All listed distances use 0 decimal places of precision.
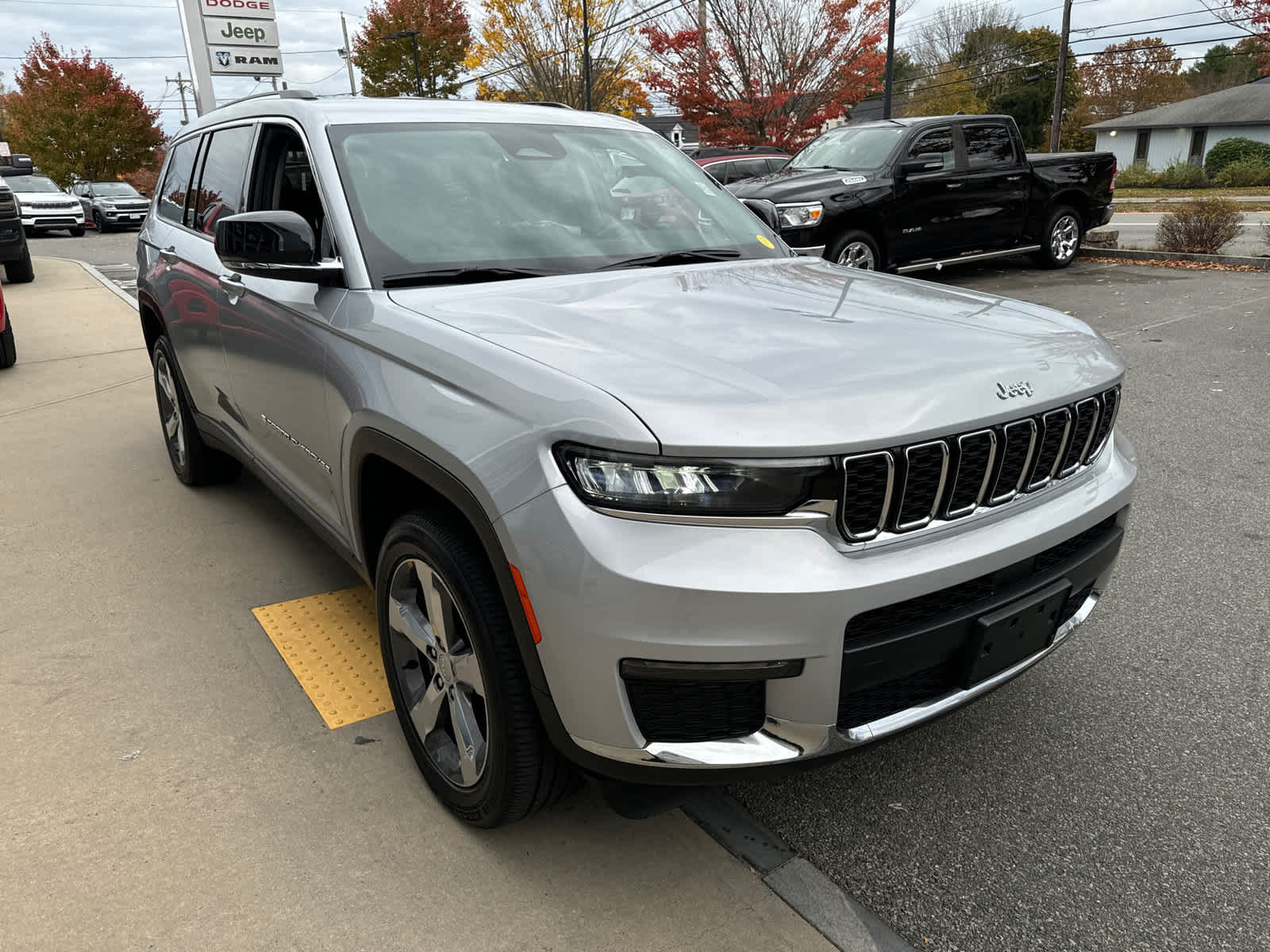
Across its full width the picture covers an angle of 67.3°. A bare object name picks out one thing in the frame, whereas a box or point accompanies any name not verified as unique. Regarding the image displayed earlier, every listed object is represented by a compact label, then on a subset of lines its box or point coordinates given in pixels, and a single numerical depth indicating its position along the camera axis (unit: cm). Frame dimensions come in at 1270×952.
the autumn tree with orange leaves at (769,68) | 2484
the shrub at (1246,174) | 3741
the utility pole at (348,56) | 4734
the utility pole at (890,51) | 2070
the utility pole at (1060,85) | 3259
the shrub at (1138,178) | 4031
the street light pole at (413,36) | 3569
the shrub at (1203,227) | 1238
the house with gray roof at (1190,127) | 4809
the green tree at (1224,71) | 6688
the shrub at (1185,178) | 3881
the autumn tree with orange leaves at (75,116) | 4309
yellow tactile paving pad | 304
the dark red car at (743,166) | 1470
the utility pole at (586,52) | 2759
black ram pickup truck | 958
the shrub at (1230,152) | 4038
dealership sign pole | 2084
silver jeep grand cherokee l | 180
